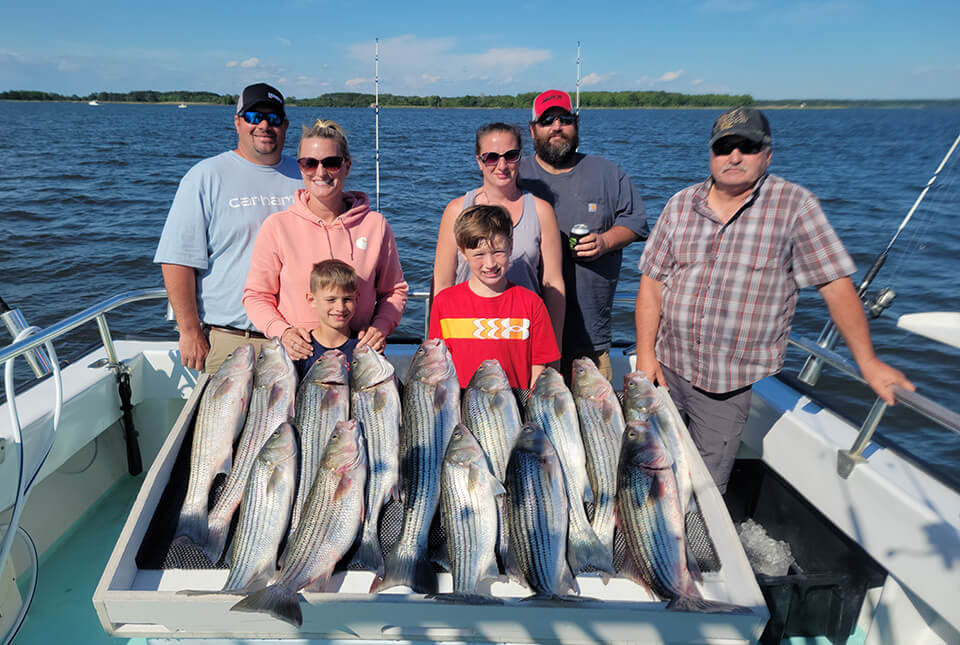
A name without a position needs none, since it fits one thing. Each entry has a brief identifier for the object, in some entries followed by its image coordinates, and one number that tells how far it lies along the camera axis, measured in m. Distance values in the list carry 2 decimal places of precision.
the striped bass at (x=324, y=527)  1.88
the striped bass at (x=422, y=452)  2.07
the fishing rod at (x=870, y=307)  3.23
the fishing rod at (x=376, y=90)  5.96
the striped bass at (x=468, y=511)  2.07
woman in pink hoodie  3.17
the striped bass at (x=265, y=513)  2.08
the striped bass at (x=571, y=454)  2.18
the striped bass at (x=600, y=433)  2.35
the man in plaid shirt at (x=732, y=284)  2.80
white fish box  1.90
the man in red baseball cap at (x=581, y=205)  3.90
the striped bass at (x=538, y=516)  2.06
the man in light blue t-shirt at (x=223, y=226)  3.55
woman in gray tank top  3.40
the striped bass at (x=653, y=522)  2.06
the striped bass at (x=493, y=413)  2.51
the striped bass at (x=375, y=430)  2.19
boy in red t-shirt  3.06
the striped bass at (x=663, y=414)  2.45
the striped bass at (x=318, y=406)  2.43
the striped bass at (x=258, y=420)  2.31
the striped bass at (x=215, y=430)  2.33
